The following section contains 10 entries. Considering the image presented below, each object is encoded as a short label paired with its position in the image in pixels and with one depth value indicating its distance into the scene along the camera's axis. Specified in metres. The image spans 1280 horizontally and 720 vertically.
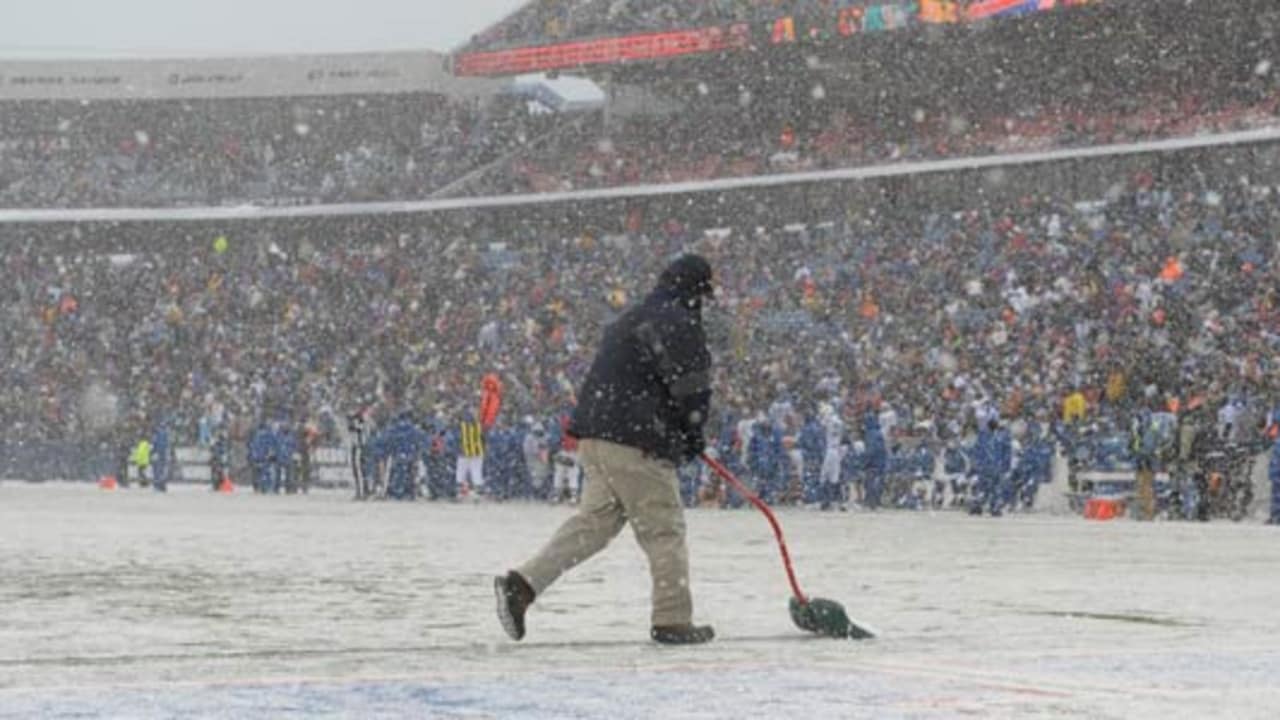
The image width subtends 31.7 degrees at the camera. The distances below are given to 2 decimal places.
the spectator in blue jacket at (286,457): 38.72
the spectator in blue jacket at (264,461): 38.97
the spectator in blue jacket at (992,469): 28.52
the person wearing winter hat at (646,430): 9.20
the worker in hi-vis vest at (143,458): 42.19
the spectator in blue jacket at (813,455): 31.19
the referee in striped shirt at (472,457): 34.56
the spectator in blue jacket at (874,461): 30.64
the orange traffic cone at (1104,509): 27.31
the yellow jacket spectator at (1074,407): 31.09
